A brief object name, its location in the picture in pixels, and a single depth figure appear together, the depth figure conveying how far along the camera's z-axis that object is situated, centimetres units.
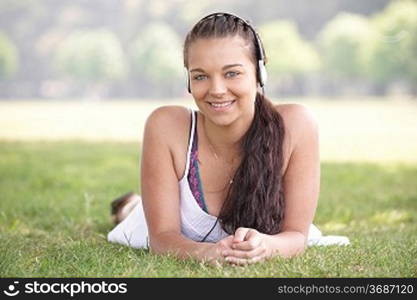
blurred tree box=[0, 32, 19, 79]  2995
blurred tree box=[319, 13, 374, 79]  3170
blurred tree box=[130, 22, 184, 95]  3584
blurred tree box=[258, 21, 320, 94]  3528
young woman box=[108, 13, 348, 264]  319
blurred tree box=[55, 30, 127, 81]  3346
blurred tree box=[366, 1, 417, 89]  2239
